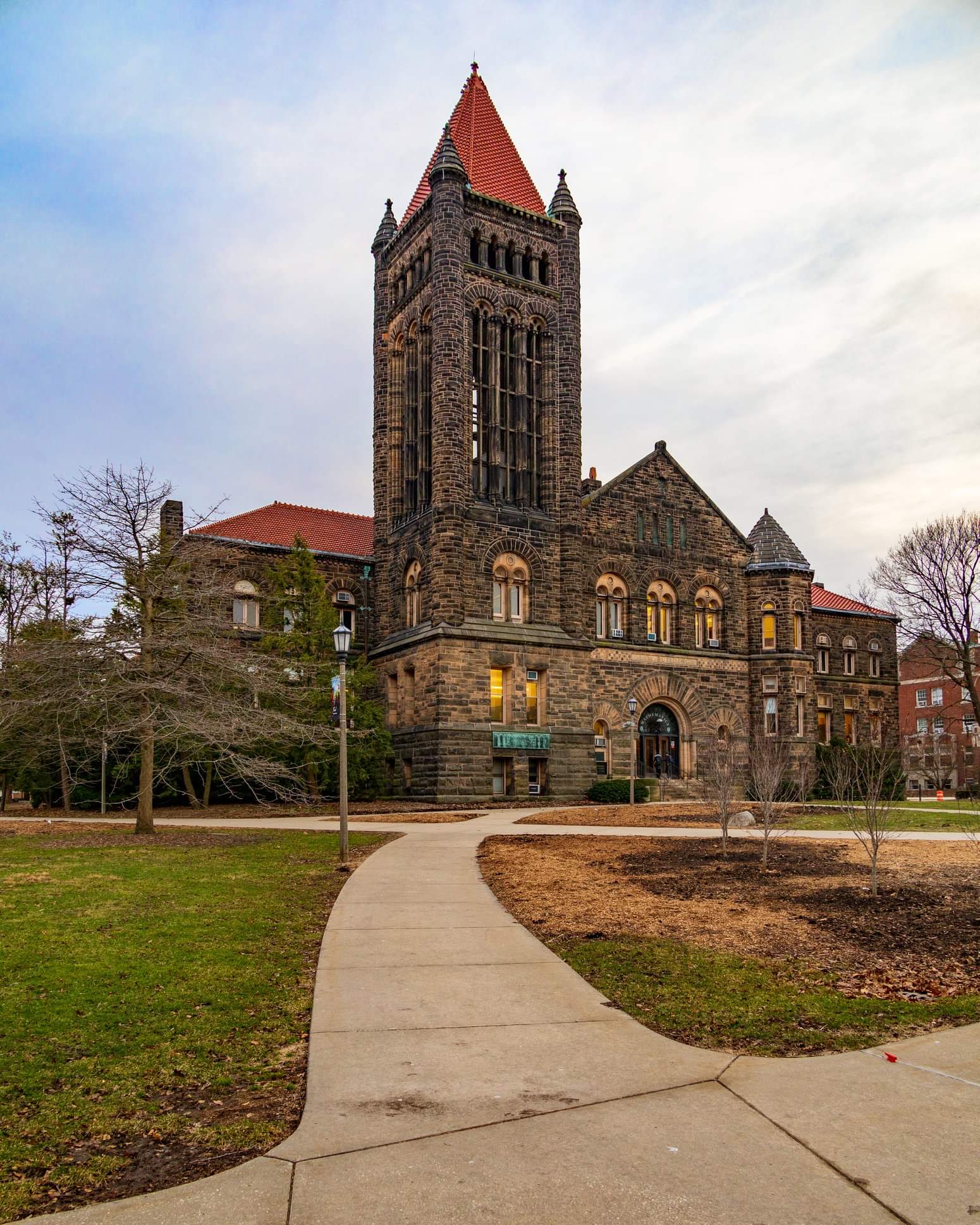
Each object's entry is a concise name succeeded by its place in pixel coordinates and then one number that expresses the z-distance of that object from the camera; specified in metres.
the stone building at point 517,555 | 37.16
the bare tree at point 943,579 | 41.31
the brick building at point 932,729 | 64.06
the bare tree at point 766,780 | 15.08
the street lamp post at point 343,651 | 15.69
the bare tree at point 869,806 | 11.74
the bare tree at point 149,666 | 17.80
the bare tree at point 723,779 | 16.00
